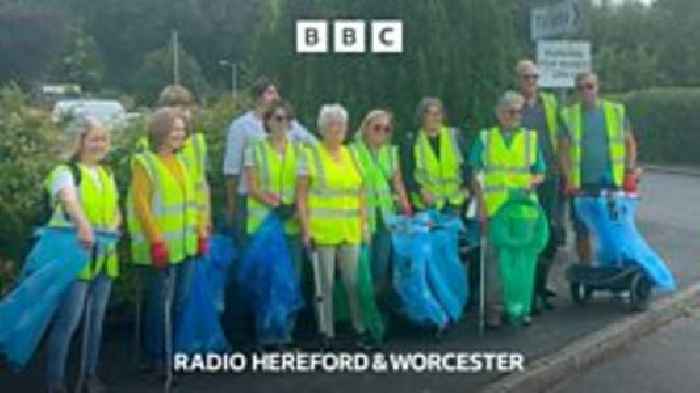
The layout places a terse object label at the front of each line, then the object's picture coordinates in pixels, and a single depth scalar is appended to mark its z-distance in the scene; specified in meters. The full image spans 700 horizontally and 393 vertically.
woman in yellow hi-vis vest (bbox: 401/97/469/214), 9.97
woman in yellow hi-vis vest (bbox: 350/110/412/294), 9.23
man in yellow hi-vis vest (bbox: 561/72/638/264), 11.09
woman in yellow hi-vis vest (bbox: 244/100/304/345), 8.75
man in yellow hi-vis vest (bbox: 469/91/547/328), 10.00
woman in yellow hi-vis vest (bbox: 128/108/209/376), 7.78
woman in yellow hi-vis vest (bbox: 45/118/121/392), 7.21
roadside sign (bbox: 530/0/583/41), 13.33
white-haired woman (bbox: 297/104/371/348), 8.75
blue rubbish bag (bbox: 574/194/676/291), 10.96
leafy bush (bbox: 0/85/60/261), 8.20
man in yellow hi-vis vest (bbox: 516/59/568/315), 10.94
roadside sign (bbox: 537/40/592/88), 13.77
